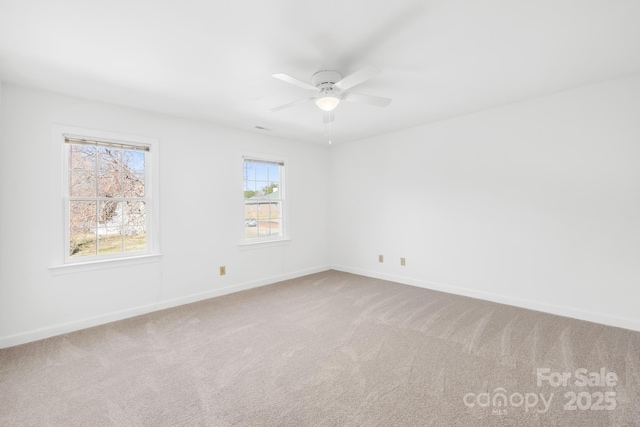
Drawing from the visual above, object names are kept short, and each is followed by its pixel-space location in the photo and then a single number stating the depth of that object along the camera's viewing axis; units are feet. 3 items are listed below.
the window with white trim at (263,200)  14.46
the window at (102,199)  9.39
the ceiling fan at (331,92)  7.42
